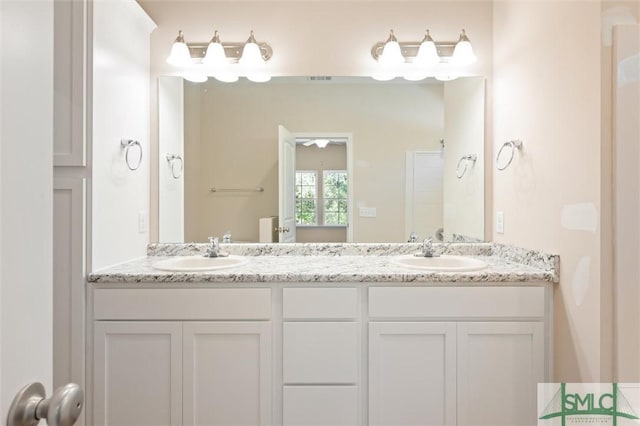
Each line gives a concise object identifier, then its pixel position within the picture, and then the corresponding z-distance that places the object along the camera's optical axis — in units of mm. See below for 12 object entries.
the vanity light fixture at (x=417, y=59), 2146
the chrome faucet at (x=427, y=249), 2078
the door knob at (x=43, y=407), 461
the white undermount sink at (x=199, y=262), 1975
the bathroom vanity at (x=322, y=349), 1638
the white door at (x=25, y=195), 451
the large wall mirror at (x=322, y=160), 2283
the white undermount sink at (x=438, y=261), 1977
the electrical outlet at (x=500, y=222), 2131
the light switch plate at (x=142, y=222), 2100
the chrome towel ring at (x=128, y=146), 1924
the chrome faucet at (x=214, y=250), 2107
